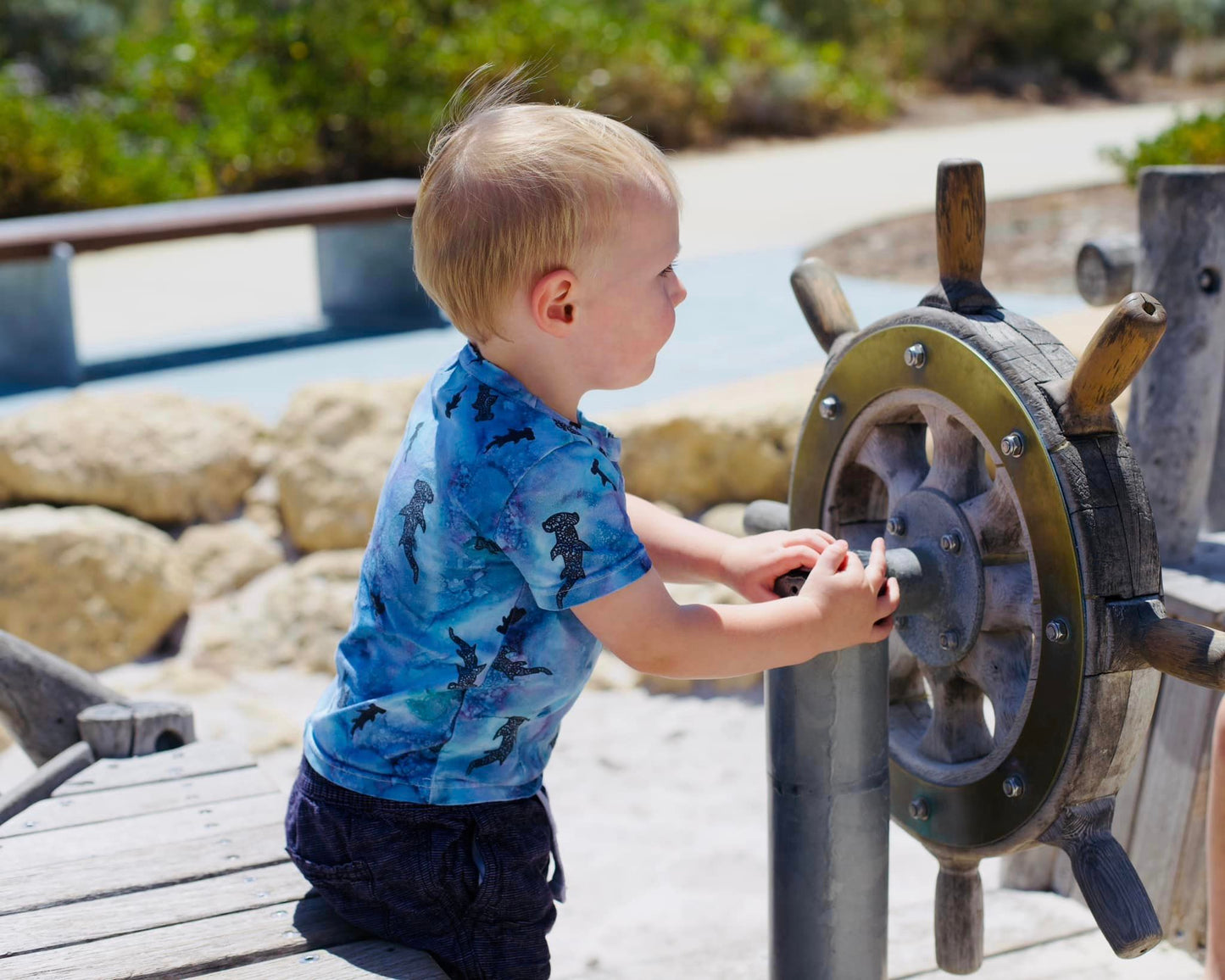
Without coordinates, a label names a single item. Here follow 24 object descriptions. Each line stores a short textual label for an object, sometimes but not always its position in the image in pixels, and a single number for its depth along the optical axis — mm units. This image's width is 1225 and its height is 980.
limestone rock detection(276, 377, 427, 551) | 5273
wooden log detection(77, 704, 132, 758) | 2455
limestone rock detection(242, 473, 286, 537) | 5527
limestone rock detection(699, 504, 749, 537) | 5031
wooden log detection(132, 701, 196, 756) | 2469
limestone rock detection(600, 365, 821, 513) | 5121
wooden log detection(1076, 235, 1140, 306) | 2836
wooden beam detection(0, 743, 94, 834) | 2232
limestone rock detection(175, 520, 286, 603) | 5371
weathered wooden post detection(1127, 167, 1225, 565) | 2844
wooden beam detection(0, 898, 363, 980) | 1758
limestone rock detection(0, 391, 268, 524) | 5312
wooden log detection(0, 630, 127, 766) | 2498
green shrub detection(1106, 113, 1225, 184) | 9078
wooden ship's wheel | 1663
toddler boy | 1649
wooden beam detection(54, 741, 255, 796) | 2328
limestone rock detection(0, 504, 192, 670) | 4895
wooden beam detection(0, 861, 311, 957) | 1836
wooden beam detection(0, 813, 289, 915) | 1940
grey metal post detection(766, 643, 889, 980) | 1821
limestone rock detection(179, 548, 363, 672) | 4918
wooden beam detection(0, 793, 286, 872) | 2053
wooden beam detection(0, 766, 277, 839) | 2172
